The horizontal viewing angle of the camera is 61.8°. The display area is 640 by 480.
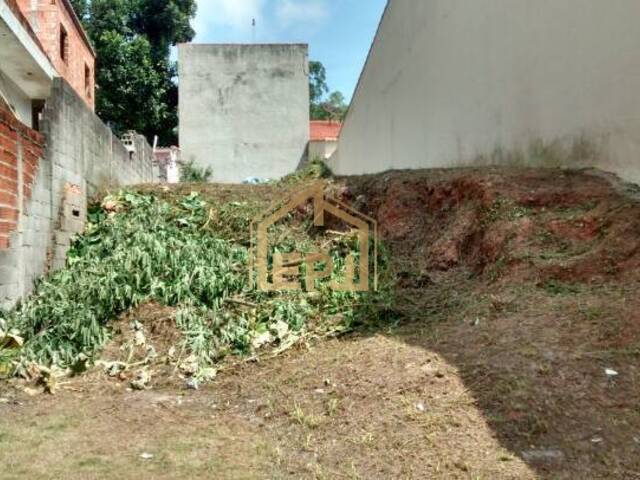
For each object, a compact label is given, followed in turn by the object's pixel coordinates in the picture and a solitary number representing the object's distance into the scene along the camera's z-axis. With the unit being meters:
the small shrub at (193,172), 17.52
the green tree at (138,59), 19.95
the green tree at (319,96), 37.38
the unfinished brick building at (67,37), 12.88
